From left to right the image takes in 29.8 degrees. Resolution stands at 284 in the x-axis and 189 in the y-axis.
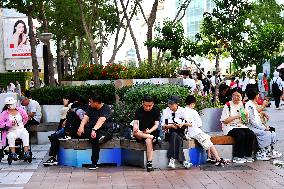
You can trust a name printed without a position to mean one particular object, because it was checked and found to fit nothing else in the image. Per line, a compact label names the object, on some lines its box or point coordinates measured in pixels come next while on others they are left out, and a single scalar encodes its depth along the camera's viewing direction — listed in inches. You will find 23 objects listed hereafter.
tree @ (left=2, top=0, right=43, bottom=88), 852.4
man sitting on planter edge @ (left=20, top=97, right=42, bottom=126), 566.4
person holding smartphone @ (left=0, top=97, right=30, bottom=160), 434.4
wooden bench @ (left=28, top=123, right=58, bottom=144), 566.3
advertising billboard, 1559.7
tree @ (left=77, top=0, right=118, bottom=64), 1095.2
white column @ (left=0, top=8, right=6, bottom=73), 1626.6
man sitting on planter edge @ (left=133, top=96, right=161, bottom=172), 391.8
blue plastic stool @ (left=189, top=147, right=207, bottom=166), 400.5
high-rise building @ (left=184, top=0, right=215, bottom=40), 3629.7
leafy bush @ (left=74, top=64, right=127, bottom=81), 624.7
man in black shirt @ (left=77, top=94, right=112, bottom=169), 402.8
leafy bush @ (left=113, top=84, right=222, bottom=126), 435.4
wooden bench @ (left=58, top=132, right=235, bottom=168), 396.3
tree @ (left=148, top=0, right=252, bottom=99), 493.9
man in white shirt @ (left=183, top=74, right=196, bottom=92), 624.9
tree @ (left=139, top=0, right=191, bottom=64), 849.1
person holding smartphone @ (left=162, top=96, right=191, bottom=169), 389.0
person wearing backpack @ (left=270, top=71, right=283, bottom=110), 890.9
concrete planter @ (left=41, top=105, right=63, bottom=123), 590.3
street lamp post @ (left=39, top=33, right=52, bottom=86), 848.7
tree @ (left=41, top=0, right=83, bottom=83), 1237.4
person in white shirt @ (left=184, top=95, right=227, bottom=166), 396.6
